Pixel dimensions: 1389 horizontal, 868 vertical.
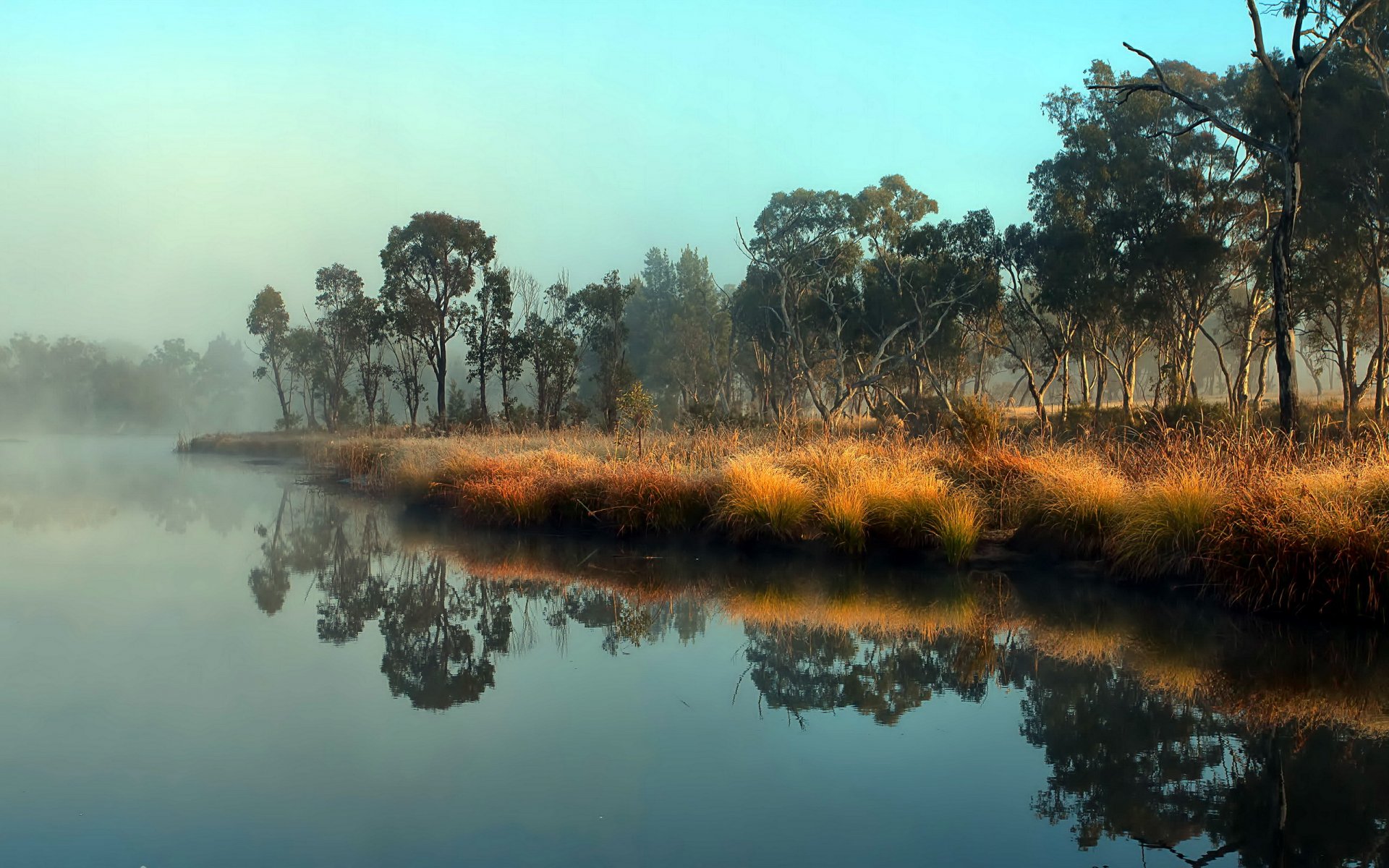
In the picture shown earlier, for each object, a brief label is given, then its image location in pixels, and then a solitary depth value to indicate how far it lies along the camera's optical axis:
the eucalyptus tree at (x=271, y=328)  51.28
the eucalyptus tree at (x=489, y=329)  35.69
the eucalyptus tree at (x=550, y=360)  35.28
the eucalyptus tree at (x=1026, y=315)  33.25
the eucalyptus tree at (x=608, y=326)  36.66
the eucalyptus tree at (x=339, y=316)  45.19
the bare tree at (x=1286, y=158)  13.71
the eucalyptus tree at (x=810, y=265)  39.00
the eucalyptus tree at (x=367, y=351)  41.09
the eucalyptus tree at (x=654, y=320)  58.25
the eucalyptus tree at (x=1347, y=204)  21.14
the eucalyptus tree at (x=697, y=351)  52.34
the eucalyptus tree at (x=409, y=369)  38.94
